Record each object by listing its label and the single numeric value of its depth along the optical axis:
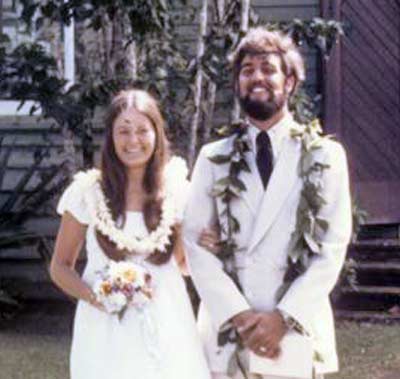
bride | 3.84
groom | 3.56
